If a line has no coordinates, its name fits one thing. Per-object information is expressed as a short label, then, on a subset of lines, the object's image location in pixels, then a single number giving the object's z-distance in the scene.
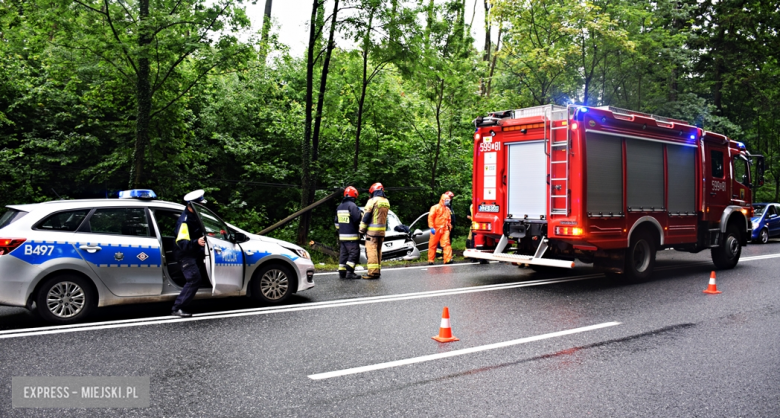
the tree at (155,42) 12.11
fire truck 9.78
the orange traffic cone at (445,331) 6.32
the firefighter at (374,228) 11.17
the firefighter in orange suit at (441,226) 14.14
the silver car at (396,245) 14.16
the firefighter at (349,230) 11.16
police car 6.55
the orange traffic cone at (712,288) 9.72
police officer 7.29
